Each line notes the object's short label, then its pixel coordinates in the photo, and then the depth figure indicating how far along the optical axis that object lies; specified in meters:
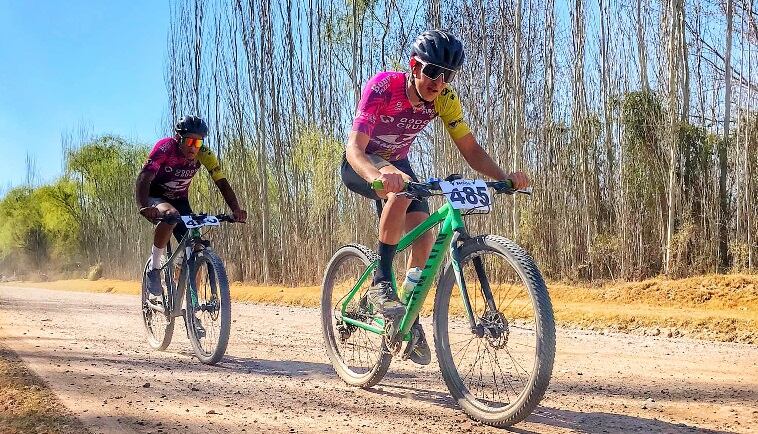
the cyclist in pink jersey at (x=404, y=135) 3.52
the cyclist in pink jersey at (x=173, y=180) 5.78
